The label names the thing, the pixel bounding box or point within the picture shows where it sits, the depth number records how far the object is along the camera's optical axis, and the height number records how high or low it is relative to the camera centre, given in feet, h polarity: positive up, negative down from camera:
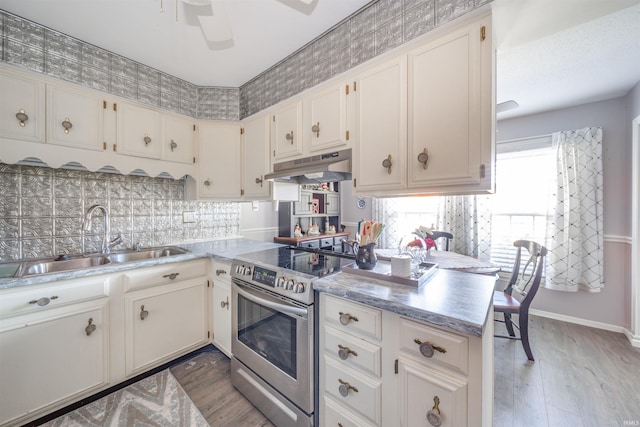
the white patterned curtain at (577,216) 9.12 -0.23
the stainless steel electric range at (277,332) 4.36 -2.59
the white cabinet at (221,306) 6.56 -2.77
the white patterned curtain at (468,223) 11.13 -0.64
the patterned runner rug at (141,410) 4.87 -4.36
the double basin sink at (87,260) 5.50 -1.31
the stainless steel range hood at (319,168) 5.39 +1.04
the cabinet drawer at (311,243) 12.91 -1.86
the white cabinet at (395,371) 2.83 -2.25
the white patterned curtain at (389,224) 13.83 -0.80
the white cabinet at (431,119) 3.75 +1.66
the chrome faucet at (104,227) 6.07 -0.45
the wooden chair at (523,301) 7.26 -3.01
